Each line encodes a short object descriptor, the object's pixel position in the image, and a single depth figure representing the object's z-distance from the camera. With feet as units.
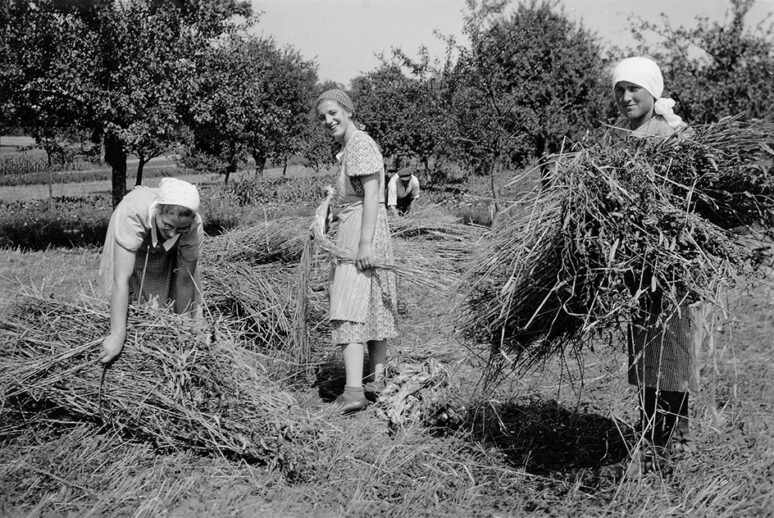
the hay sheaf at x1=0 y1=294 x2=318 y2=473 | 8.97
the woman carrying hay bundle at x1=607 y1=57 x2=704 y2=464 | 8.75
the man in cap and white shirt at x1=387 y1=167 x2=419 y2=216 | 30.95
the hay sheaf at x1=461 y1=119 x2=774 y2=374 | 7.68
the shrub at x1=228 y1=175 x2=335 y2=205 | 48.19
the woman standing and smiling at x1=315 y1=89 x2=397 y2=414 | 11.56
